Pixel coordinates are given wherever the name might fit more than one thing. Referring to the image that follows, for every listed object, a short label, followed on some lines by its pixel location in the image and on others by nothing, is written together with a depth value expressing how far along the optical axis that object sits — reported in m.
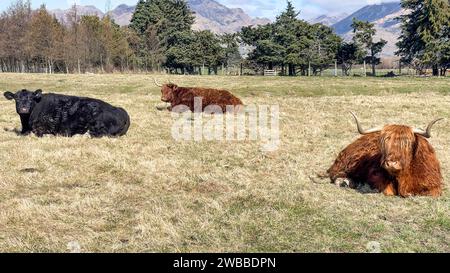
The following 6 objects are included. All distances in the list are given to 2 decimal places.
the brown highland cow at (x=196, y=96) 15.83
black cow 11.58
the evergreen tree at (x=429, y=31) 54.06
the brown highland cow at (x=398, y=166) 6.79
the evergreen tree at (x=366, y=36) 66.38
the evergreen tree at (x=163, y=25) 74.94
